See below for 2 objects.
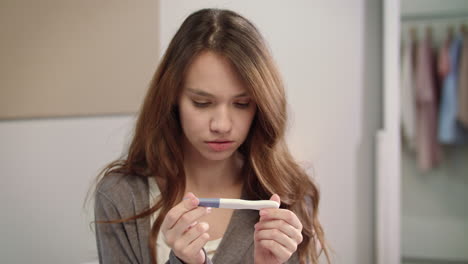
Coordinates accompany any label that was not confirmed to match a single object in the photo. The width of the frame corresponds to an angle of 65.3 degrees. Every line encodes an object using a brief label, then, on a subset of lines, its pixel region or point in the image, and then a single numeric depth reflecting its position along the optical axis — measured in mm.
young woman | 764
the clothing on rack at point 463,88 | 1533
